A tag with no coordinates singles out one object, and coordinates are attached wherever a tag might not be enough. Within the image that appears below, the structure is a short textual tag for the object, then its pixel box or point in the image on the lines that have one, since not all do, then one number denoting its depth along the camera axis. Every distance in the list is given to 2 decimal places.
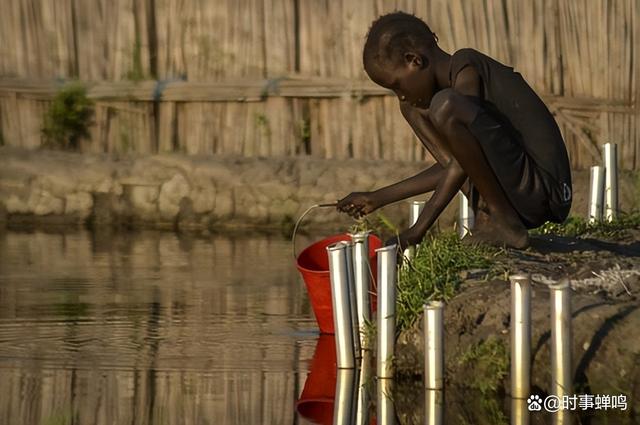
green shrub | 24.82
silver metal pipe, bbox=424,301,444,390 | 12.24
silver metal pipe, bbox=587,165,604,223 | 19.48
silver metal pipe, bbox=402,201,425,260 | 16.37
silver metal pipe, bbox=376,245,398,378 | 12.93
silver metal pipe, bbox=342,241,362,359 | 13.67
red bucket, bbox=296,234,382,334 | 15.08
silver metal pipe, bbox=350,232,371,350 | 14.11
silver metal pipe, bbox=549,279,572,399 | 11.78
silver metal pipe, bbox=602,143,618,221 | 19.93
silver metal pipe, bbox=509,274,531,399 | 11.87
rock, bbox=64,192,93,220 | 24.53
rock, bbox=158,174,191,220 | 24.35
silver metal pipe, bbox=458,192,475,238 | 17.38
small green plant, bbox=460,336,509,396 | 12.60
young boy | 14.53
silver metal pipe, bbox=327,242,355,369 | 13.51
